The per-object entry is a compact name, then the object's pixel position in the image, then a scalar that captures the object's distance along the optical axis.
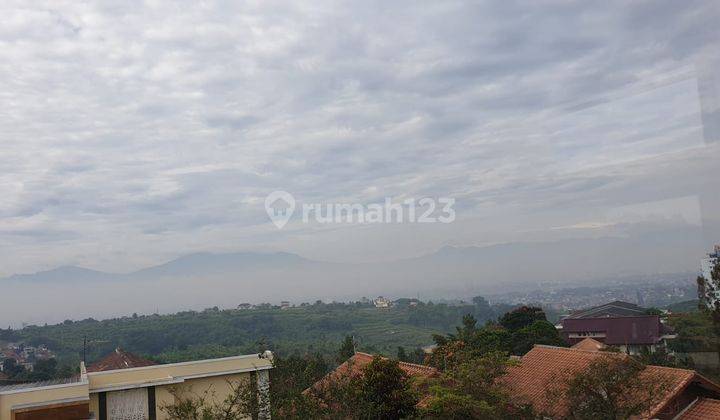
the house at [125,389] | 9.93
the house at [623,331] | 28.77
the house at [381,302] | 78.88
